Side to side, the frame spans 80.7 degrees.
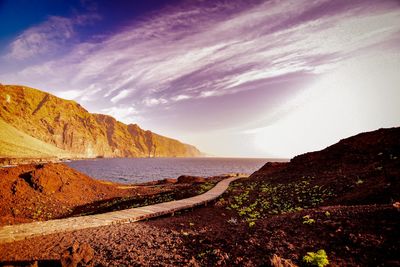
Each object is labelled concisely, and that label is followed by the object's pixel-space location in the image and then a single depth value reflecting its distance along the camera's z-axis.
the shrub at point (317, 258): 4.96
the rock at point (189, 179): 42.12
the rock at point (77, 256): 5.96
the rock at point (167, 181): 44.91
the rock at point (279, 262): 4.98
